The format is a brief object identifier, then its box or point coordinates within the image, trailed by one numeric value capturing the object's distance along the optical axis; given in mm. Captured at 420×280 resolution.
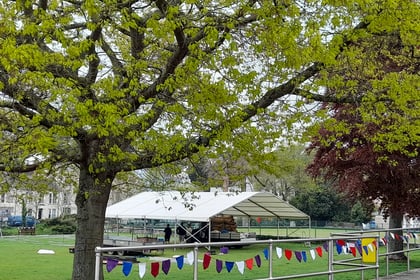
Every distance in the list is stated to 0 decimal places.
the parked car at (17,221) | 60131
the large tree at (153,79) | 8961
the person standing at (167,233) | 34312
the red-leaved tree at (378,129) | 11492
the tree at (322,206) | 70688
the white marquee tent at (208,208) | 29922
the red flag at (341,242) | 11955
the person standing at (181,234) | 35625
